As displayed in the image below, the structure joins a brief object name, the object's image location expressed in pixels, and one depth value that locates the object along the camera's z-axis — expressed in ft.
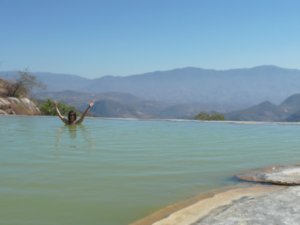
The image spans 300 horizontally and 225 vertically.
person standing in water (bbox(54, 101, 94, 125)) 53.31
